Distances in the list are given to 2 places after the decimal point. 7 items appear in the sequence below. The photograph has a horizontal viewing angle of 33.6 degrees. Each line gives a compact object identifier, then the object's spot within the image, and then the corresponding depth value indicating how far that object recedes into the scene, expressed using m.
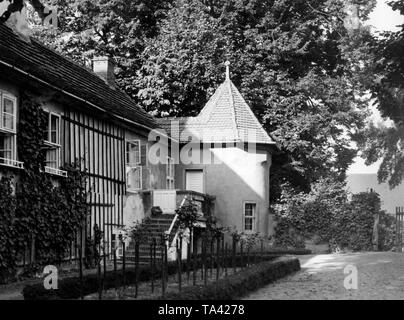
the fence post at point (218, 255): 13.97
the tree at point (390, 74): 22.23
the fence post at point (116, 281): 11.33
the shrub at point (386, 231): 31.67
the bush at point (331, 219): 30.42
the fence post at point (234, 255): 14.80
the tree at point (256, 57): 33.12
